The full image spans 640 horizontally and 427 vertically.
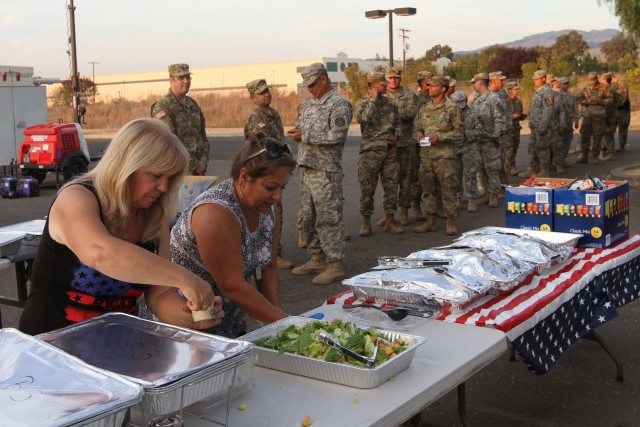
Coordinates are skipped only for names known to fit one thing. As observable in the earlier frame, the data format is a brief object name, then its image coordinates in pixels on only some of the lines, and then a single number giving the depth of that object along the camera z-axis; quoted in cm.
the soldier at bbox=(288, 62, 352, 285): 636
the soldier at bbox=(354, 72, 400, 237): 843
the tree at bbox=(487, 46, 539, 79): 5000
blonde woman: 191
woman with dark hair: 263
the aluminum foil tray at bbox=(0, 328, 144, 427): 136
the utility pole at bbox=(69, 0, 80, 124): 2458
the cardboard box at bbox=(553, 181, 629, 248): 404
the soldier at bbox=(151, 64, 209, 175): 744
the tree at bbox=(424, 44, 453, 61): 6831
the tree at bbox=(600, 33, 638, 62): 6100
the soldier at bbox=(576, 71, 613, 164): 1431
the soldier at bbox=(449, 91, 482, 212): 988
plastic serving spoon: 267
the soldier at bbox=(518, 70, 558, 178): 1239
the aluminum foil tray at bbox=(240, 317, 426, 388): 196
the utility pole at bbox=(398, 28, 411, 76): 3769
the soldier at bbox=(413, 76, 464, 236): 842
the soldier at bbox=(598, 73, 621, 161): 1476
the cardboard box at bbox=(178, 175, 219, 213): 598
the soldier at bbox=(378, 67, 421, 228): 914
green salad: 206
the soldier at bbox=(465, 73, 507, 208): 1019
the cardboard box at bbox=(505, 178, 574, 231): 423
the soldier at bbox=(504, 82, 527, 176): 1304
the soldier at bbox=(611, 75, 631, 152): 1598
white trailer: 1559
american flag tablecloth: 277
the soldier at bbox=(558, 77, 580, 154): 1385
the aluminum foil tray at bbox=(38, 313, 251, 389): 166
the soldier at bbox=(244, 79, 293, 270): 762
